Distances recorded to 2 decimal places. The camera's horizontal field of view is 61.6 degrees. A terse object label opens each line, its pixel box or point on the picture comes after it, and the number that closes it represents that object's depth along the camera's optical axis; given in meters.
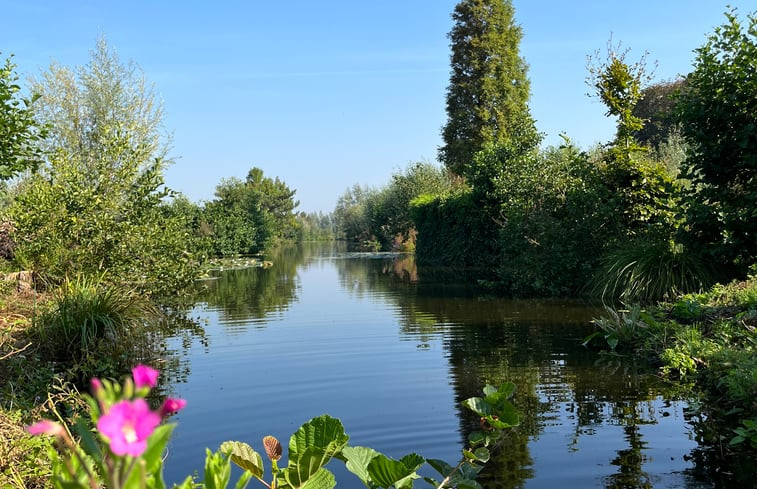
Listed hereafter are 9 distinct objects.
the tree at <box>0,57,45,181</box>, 7.29
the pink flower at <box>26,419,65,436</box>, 0.97
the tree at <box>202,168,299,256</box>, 37.88
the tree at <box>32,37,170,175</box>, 20.98
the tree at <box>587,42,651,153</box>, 13.65
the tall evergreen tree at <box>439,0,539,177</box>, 34.47
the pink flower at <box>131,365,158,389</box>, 1.07
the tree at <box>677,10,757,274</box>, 9.23
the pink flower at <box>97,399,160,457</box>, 0.91
